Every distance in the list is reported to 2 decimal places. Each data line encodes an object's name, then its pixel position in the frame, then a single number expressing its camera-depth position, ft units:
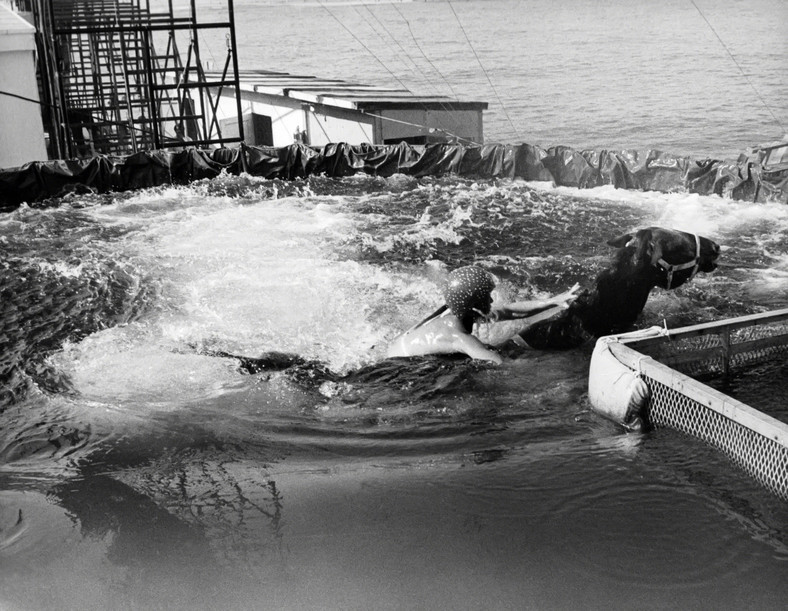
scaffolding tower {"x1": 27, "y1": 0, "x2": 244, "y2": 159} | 60.34
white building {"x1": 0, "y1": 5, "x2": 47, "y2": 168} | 58.03
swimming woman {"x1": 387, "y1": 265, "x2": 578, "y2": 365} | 24.32
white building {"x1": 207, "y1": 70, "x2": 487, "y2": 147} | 71.10
